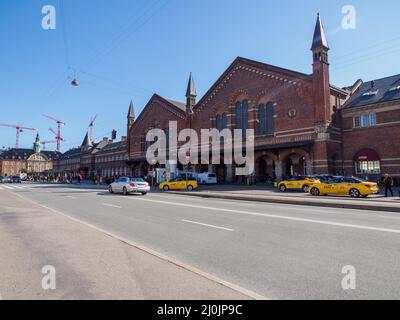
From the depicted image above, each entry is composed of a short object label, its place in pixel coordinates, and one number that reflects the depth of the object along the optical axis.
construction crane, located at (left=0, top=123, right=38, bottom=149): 117.78
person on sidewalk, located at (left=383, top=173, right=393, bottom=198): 19.22
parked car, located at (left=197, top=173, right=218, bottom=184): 37.66
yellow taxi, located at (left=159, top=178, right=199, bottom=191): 29.27
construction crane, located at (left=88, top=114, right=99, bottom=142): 86.40
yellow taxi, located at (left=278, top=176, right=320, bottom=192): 24.33
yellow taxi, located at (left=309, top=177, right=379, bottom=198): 18.95
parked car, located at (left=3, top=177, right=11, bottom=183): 60.62
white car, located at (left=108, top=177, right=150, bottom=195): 22.27
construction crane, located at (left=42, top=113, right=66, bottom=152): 127.14
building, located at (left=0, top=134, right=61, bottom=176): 135.12
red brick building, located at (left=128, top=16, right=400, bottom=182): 28.20
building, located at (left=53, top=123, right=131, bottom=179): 62.97
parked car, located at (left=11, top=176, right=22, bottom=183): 60.58
